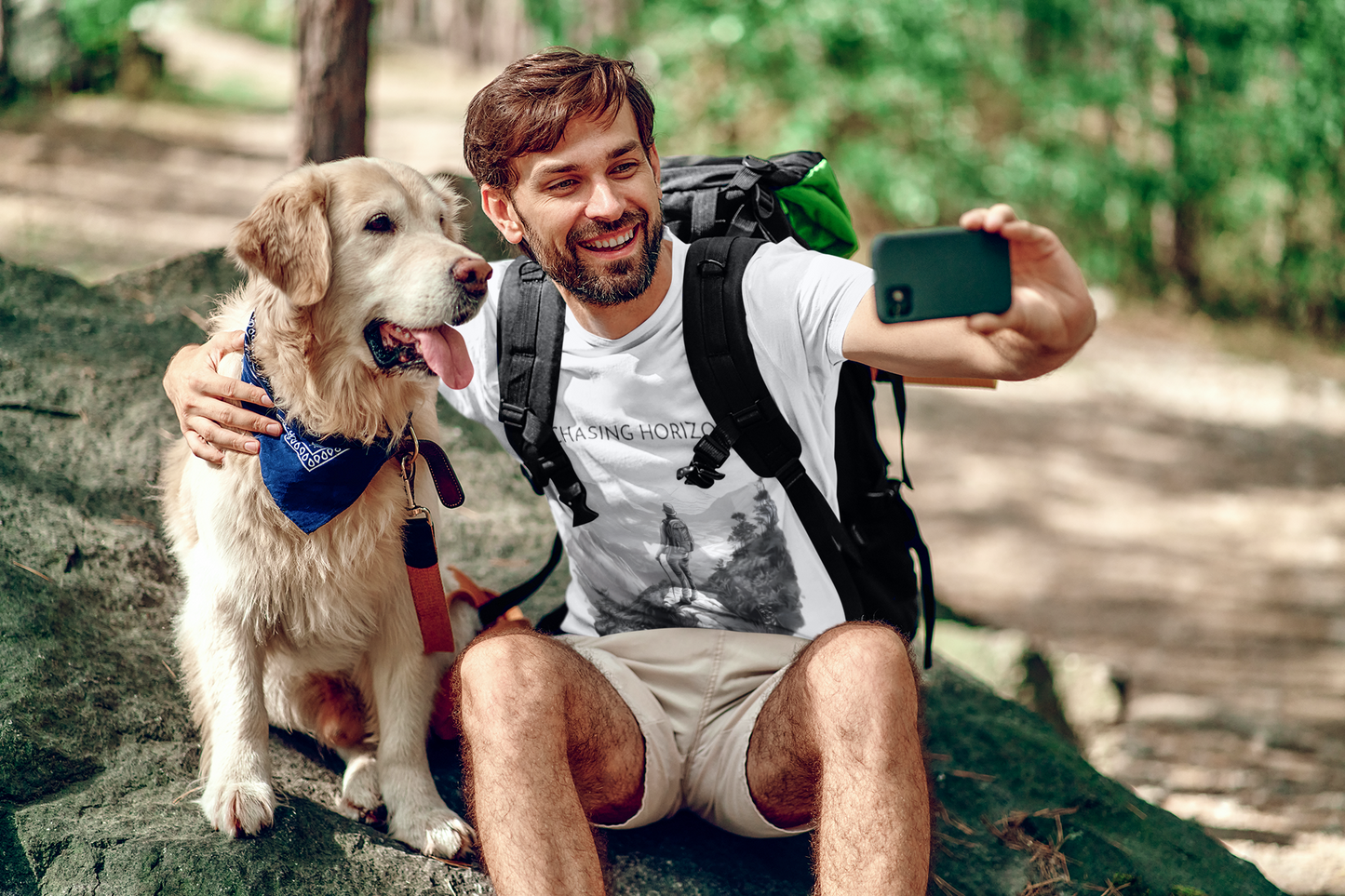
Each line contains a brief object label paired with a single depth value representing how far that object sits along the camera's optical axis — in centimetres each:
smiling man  233
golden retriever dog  256
